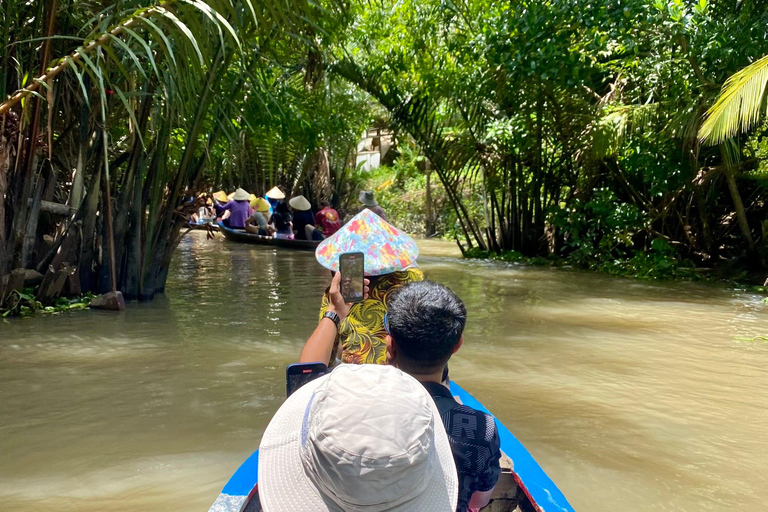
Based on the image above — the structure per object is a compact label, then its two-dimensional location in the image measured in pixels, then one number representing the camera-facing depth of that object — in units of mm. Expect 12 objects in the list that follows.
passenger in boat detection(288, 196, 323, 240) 15266
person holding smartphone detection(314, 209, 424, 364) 2799
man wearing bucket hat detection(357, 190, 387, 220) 9922
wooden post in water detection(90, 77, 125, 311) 6500
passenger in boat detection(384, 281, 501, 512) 1838
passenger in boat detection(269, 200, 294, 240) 17312
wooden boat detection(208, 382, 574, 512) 2137
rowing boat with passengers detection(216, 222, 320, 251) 14734
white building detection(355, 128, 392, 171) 27734
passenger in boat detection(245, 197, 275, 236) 17000
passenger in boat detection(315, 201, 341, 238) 14859
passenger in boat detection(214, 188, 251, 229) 17641
